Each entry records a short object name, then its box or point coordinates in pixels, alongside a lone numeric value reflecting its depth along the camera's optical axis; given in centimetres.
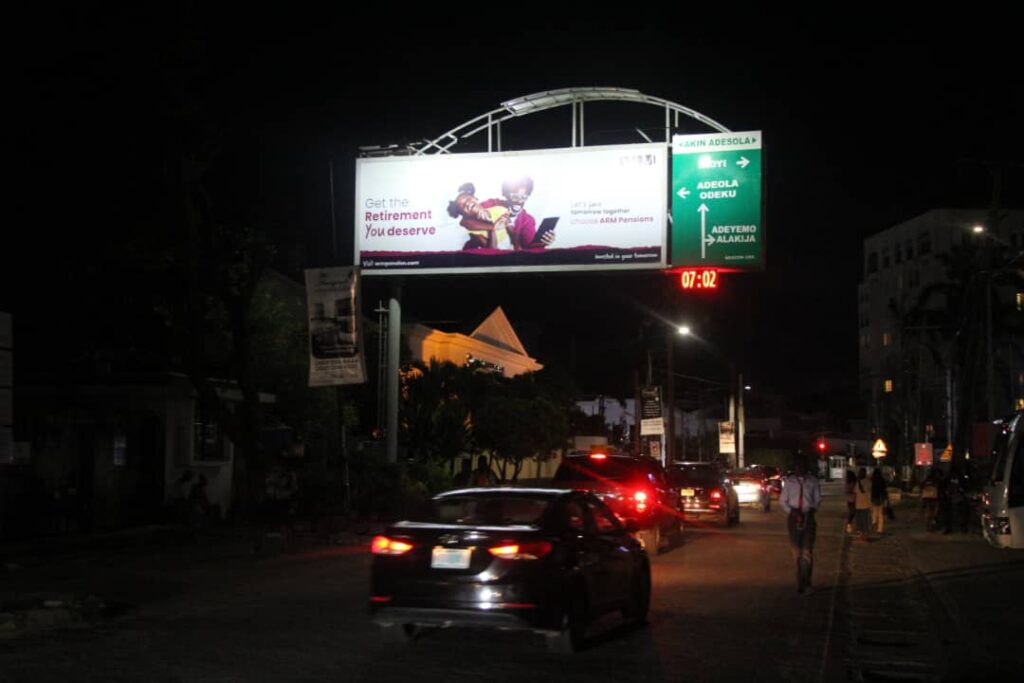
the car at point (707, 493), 3036
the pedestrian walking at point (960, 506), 2805
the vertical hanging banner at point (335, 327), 2222
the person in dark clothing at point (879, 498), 2841
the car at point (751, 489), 4219
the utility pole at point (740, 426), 6262
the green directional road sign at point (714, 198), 2573
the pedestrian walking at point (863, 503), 2669
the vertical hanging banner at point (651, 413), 4188
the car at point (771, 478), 4583
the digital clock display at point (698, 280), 2606
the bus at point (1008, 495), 2119
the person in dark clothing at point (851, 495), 2689
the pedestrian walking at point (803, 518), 1520
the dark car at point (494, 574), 976
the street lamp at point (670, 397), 4117
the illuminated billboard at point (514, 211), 2602
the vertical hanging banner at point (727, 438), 6078
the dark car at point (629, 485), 1977
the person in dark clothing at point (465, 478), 3209
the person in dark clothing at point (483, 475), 2958
